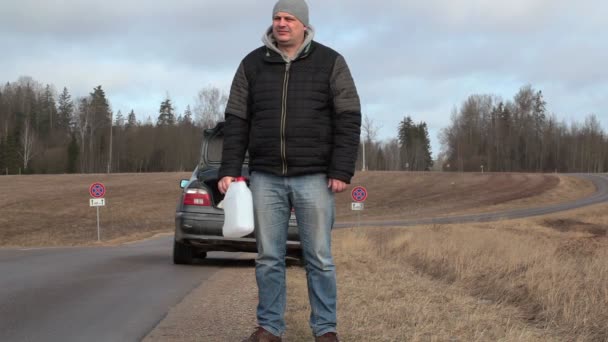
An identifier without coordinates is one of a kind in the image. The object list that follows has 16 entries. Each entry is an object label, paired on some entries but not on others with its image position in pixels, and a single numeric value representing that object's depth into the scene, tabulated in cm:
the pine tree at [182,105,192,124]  12908
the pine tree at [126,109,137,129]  12588
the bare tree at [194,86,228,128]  11175
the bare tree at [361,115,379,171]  11412
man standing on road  433
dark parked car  1004
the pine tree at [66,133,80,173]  10644
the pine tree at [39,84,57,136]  11494
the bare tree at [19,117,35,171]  10238
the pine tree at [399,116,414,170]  15071
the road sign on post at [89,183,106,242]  2538
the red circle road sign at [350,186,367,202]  3328
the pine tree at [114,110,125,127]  12635
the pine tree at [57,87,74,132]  11769
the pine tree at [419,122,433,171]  15088
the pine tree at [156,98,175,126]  13538
